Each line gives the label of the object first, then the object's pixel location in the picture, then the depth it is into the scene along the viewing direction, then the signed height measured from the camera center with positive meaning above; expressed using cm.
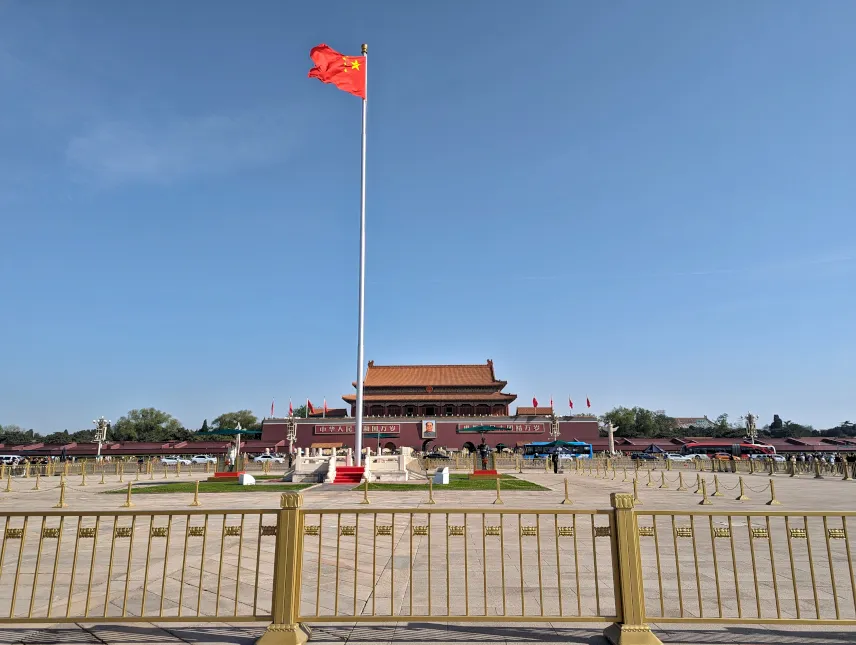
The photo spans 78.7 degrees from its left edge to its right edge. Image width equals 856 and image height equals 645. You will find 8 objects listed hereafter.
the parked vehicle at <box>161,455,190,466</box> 4648 -297
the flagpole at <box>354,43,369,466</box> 2234 +469
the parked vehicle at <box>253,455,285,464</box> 4520 -282
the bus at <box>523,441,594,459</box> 5309 -248
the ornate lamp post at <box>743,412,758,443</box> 5105 +19
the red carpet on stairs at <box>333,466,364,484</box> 2425 -218
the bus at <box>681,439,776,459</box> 5431 -248
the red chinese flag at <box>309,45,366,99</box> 2117 +1464
